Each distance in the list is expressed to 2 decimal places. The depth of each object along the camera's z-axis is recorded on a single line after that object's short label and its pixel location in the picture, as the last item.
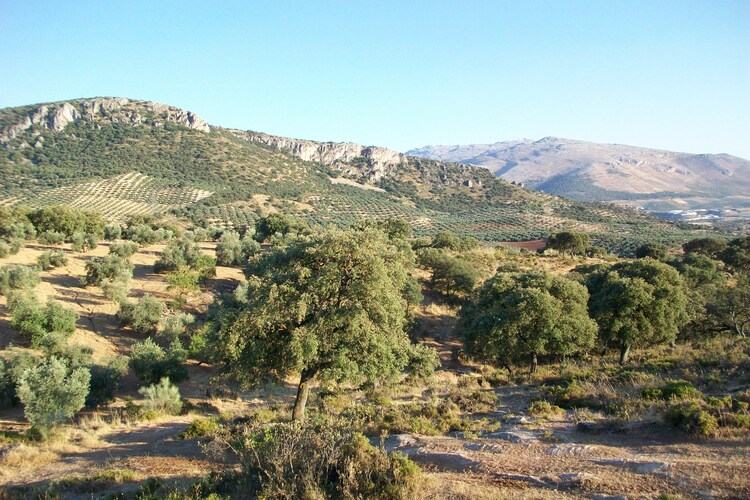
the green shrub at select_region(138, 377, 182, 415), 16.42
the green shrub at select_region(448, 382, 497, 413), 14.98
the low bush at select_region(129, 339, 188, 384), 18.75
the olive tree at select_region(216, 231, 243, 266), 37.47
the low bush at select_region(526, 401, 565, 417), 13.12
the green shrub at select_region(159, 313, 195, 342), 23.02
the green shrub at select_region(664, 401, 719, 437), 9.53
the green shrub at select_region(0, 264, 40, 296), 23.53
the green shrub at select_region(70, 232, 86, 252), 35.29
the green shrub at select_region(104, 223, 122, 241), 45.53
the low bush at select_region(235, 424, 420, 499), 7.46
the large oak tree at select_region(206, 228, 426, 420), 12.94
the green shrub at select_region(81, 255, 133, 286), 27.66
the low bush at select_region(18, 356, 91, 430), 13.80
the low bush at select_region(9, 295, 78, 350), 19.09
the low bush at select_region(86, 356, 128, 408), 16.64
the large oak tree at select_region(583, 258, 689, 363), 23.11
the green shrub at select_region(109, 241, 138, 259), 33.72
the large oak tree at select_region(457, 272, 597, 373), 22.23
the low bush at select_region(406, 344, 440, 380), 20.67
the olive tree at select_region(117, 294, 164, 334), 23.48
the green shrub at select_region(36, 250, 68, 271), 29.31
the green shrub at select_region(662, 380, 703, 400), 12.03
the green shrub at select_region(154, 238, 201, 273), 32.47
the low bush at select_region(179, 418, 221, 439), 13.03
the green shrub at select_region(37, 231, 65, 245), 36.56
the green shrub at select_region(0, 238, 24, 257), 29.81
